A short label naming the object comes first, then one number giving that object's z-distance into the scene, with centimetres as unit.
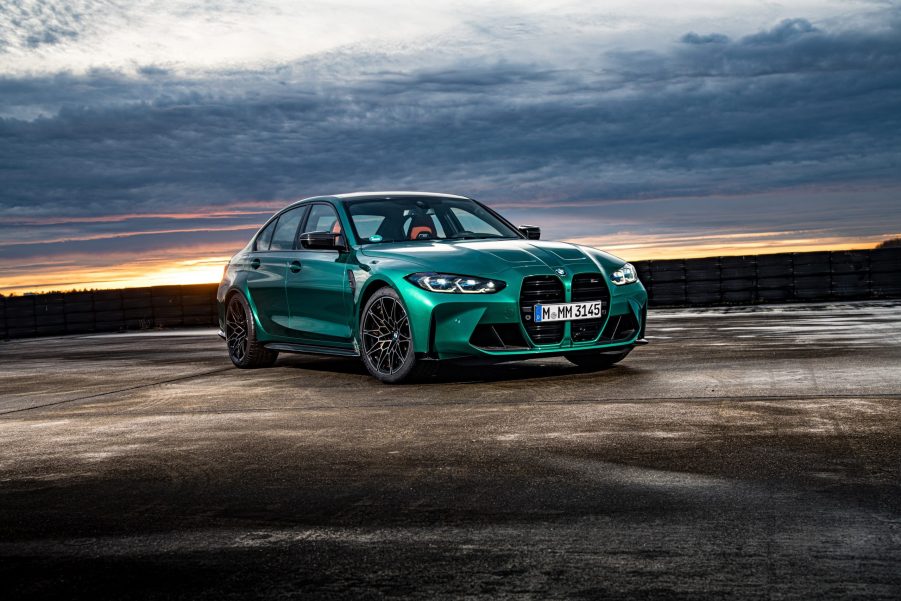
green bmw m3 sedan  795
